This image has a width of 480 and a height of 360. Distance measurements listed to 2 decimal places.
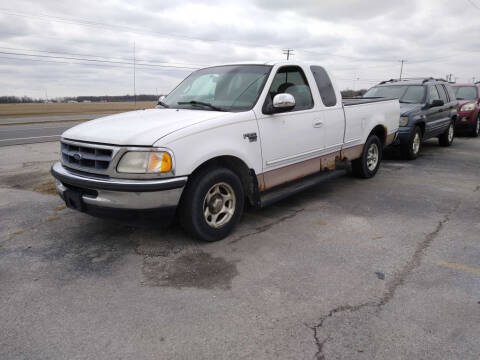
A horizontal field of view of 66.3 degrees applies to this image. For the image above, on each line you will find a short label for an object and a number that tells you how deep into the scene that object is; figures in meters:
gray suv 8.09
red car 12.23
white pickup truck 3.31
